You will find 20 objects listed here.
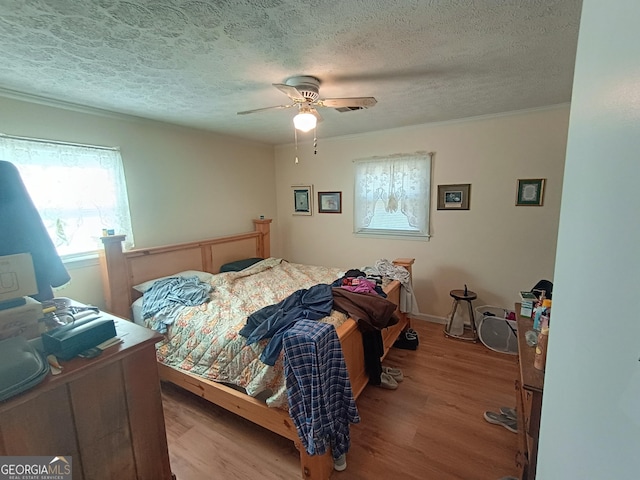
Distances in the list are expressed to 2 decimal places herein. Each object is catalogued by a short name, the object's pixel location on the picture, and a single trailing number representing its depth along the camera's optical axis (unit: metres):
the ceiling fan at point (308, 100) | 1.94
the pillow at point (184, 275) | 2.76
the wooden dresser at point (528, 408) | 1.17
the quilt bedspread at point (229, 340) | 1.70
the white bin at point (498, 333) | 2.90
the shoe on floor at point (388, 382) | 2.36
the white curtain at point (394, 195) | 3.49
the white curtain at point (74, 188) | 2.24
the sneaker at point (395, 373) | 2.48
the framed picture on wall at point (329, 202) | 4.15
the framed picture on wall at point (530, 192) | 2.91
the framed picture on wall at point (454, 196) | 3.28
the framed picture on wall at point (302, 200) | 4.41
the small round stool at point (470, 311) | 3.12
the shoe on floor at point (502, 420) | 1.94
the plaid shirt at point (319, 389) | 1.50
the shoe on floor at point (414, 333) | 3.03
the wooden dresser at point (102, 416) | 0.84
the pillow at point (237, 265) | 3.62
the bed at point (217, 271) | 1.71
